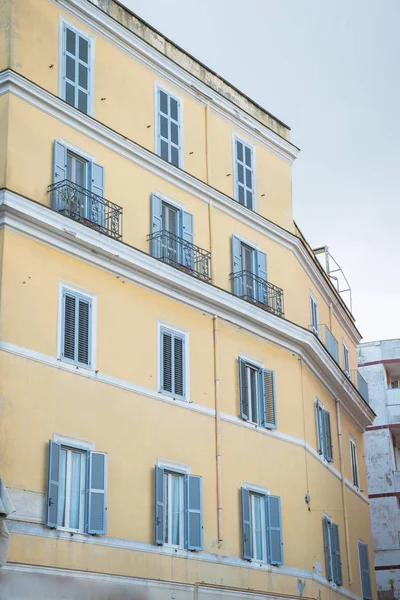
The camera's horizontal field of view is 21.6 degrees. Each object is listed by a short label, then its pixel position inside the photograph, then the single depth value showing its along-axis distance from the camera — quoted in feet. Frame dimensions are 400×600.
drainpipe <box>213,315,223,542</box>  82.74
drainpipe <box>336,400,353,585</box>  106.42
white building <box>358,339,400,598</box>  146.72
